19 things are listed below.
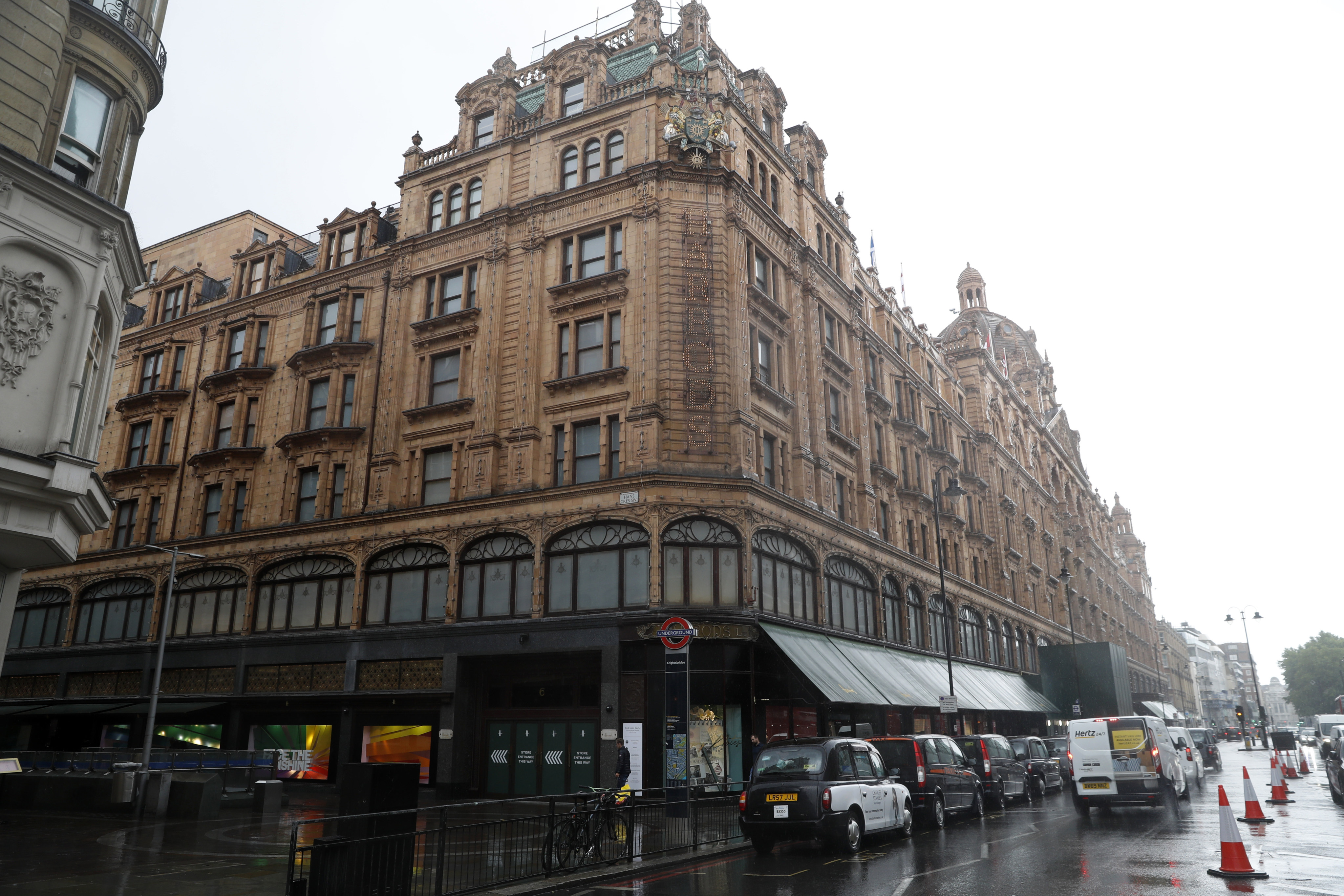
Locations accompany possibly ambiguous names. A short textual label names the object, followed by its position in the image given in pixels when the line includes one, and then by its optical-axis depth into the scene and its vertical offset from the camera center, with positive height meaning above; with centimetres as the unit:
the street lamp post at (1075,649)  5534 +417
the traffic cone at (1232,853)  1252 -182
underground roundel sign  1977 +180
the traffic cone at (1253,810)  1952 -194
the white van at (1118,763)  2239 -109
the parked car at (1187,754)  2816 -110
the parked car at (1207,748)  4597 -155
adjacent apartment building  1302 +691
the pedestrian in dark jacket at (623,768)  2316 -118
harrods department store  2797 +910
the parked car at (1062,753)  3422 -139
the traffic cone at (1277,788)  2480 -187
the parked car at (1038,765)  2972 -154
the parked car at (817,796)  1573 -134
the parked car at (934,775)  2044 -127
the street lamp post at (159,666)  2658 +176
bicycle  1336 -174
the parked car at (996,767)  2508 -134
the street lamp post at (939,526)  3613 +848
